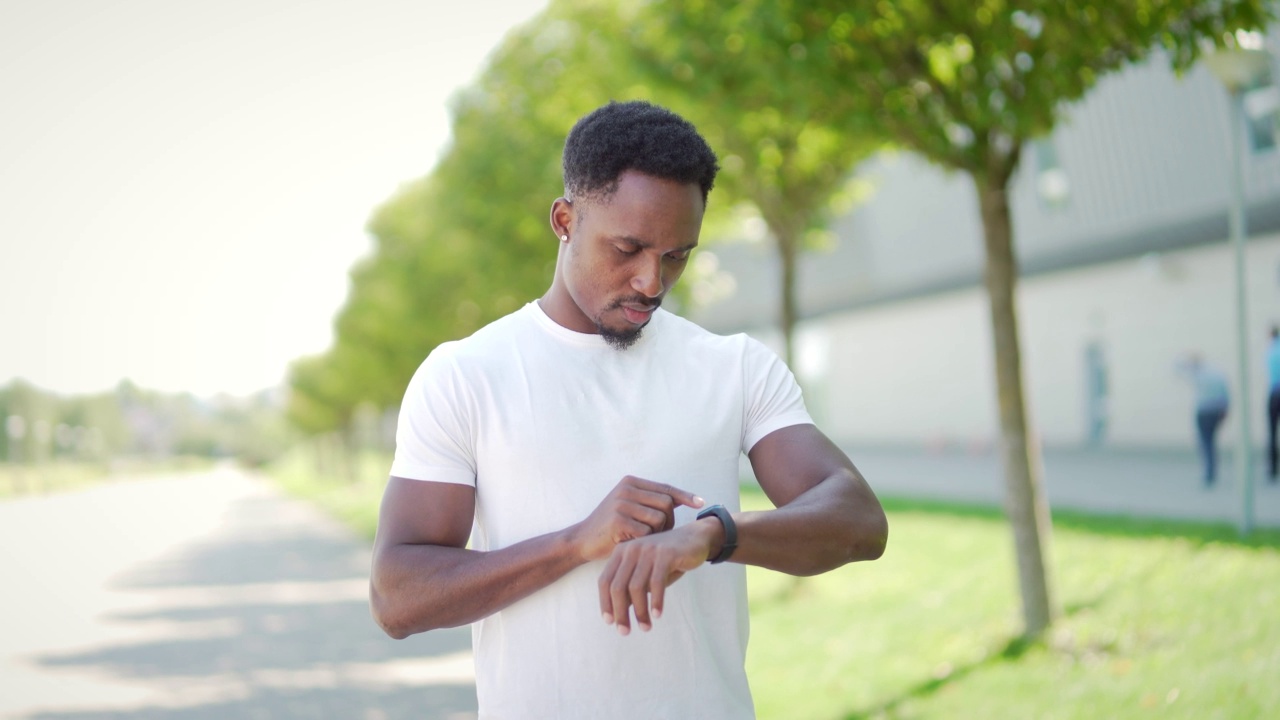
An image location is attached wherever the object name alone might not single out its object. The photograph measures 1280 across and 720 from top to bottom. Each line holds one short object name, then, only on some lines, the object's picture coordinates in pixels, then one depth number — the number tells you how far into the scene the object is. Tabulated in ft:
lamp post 30.76
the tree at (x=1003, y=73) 20.11
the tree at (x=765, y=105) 21.68
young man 6.16
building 66.44
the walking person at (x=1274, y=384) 33.06
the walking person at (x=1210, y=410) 47.96
